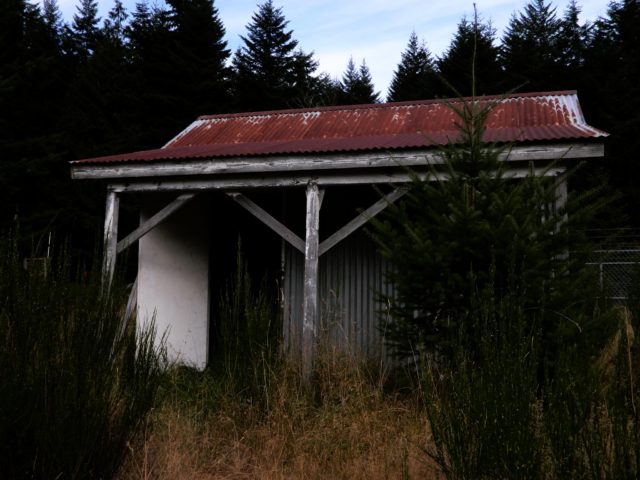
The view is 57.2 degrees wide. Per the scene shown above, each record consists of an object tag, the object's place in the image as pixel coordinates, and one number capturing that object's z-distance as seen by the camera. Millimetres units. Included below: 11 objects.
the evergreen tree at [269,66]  25422
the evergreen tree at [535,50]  23328
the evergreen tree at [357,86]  29750
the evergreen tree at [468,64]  23422
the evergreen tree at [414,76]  25641
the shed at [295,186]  6270
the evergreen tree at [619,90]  20594
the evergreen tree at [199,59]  24094
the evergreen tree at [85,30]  29891
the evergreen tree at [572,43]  23375
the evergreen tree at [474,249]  4324
